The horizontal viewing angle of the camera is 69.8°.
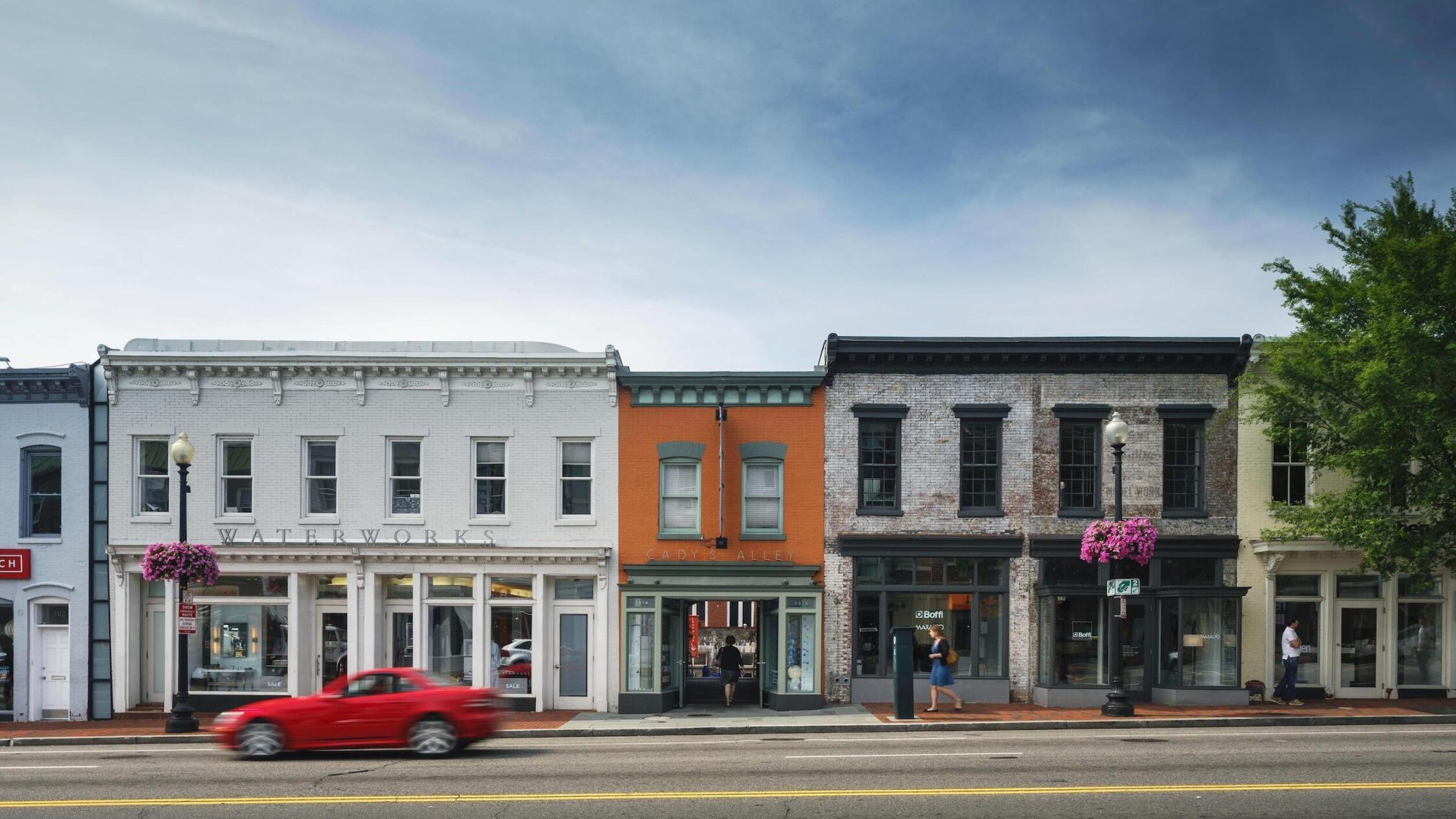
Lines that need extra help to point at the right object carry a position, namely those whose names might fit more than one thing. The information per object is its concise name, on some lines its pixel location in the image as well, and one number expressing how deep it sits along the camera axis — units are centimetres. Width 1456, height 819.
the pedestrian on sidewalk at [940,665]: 2061
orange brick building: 2216
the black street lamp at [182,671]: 1959
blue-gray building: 2252
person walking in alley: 2227
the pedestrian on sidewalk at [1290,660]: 2108
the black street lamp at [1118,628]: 1973
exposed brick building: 2222
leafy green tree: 1916
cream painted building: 2238
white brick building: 2250
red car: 1545
